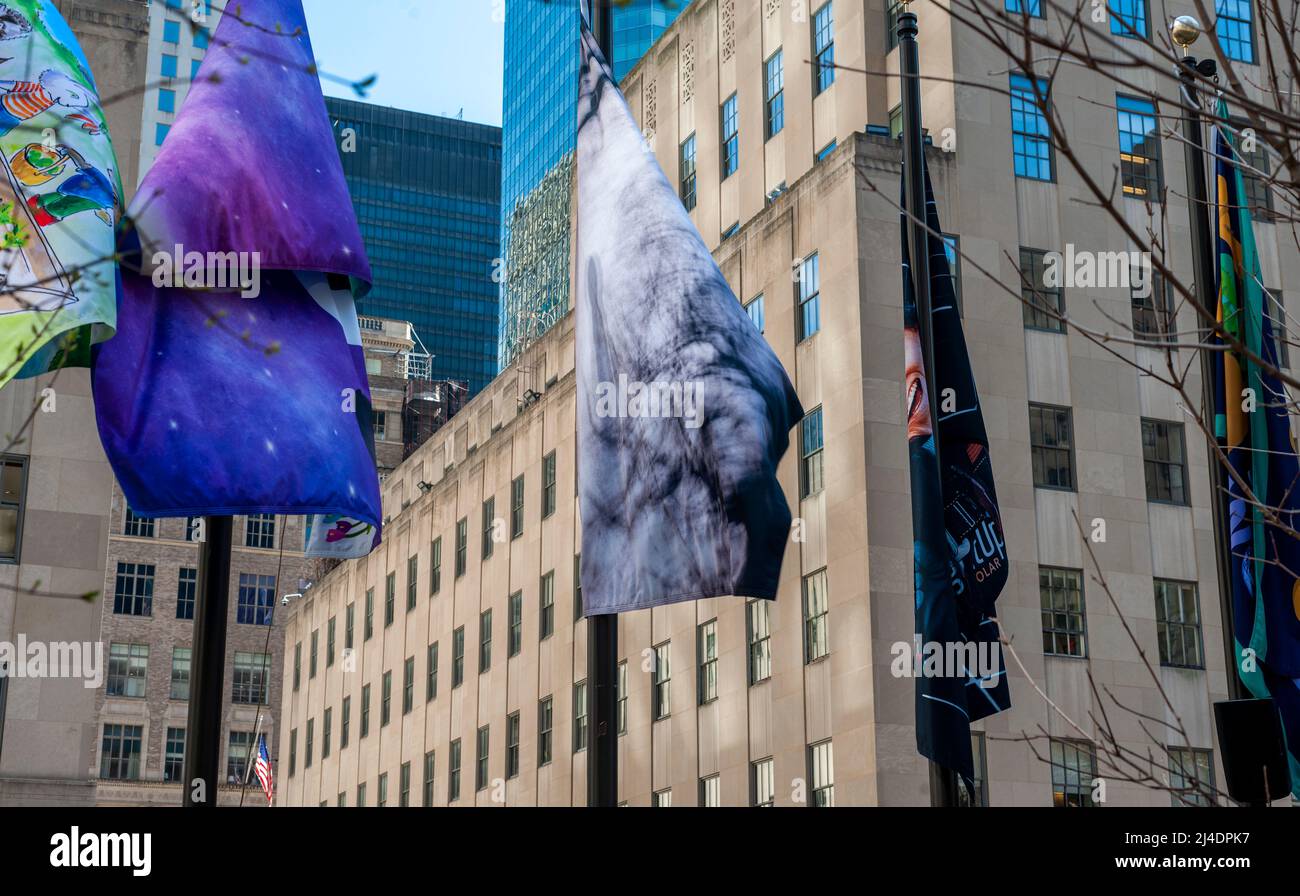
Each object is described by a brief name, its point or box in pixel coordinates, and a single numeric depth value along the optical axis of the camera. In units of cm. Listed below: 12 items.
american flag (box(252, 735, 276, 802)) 5600
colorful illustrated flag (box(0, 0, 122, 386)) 1228
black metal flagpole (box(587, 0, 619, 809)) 1145
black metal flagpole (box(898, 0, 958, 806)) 1662
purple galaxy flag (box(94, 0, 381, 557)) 1274
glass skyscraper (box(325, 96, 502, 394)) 19758
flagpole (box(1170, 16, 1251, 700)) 1226
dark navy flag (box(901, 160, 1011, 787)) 1645
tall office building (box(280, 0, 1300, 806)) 3672
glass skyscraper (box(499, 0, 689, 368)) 11856
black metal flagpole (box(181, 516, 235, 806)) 1049
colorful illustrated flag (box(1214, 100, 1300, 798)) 1352
